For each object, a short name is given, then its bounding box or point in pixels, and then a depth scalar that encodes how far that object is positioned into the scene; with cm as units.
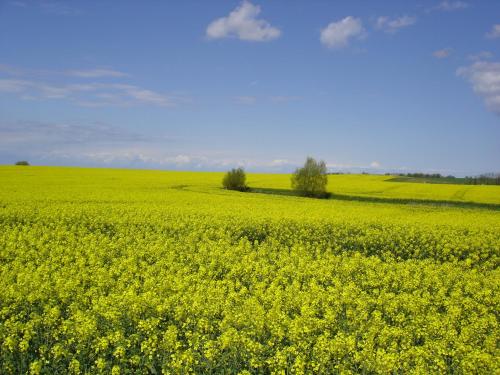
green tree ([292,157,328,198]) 5331
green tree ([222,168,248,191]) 5728
